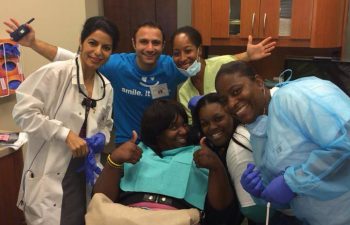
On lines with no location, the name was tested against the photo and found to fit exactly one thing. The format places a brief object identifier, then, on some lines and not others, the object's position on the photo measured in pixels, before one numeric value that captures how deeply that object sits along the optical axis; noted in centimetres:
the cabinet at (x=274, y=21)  259
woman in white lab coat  156
